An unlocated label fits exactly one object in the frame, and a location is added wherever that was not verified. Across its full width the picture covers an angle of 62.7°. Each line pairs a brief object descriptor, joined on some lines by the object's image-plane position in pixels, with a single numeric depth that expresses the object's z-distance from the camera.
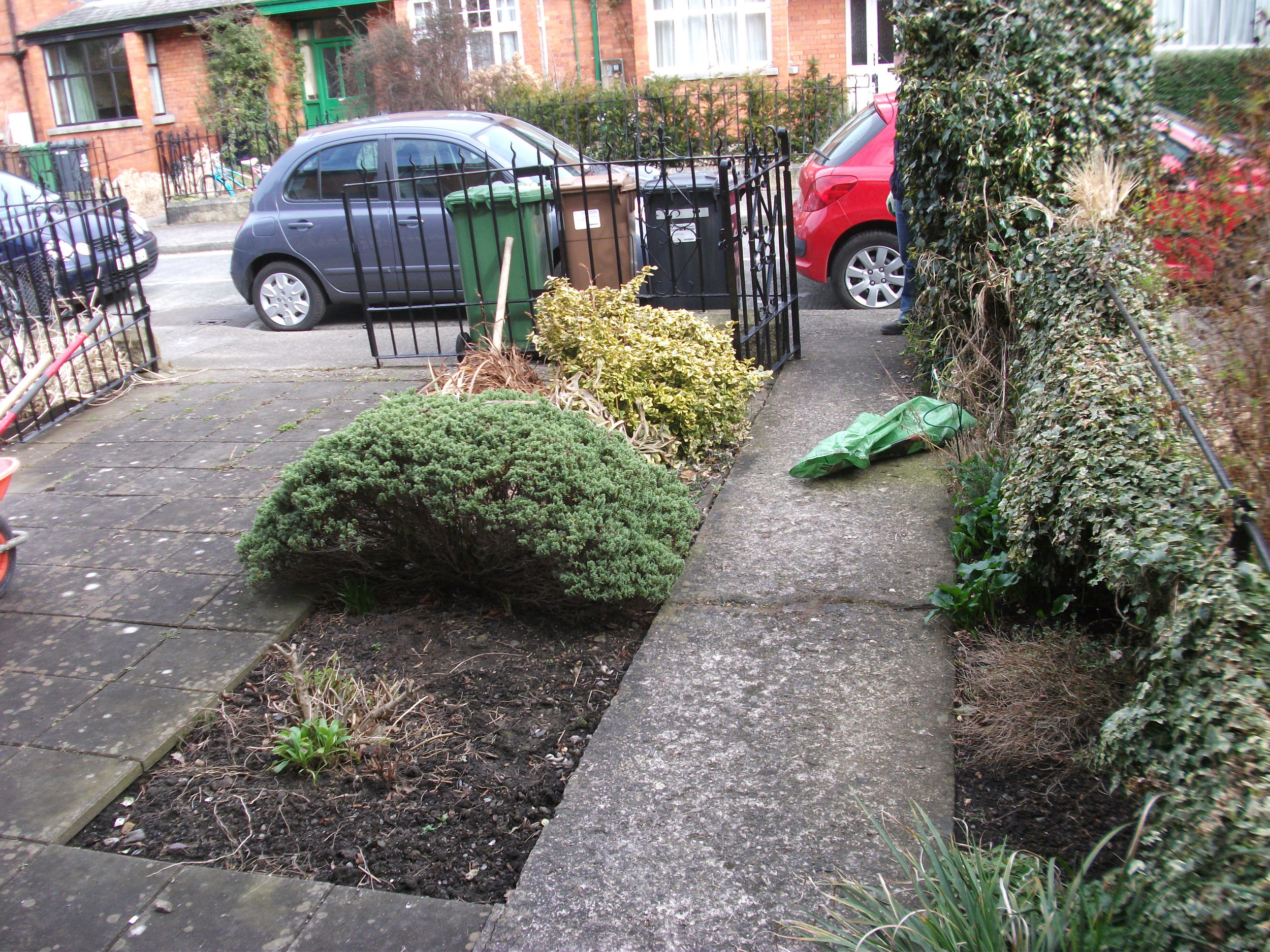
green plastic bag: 4.68
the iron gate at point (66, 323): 6.61
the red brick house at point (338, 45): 19.34
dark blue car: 6.84
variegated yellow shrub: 4.95
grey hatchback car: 8.68
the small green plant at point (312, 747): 2.91
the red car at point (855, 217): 8.12
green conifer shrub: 3.46
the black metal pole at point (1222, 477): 2.01
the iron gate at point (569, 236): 6.22
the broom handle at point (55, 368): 4.84
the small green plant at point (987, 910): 1.81
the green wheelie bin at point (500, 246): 6.96
